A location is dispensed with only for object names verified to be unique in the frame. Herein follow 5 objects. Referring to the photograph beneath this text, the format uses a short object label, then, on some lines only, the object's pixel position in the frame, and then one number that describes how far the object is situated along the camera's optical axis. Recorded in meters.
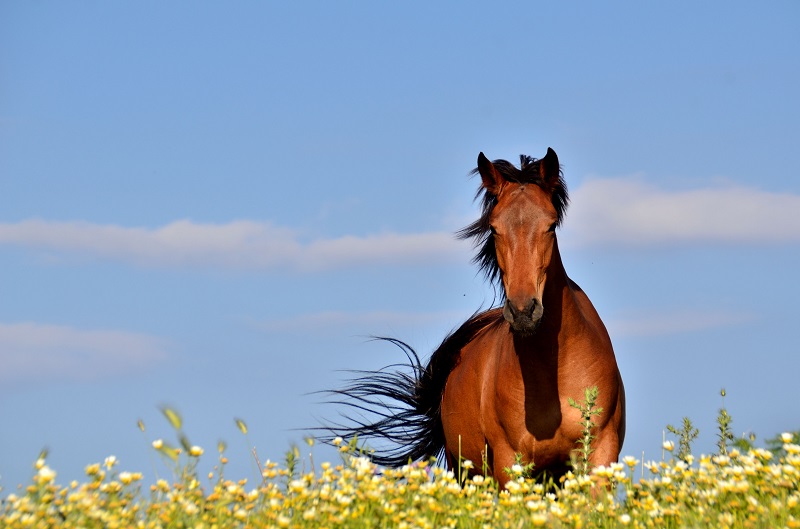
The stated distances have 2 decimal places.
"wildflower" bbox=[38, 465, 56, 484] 7.77
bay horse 13.04
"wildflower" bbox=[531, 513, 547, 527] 7.43
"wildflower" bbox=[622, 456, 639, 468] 9.69
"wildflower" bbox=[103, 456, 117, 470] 8.48
